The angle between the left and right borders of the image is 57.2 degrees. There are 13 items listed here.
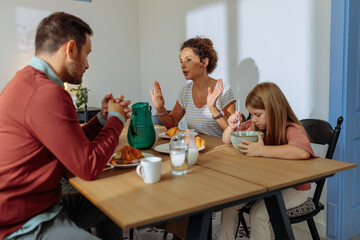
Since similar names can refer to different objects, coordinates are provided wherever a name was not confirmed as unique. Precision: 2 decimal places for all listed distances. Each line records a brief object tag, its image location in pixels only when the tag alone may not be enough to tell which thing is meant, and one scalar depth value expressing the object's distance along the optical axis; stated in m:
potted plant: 3.73
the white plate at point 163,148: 1.52
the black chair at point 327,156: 1.53
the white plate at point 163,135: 1.90
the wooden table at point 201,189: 0.87
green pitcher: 1.59
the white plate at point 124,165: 1.28
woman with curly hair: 2.21
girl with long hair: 1.37
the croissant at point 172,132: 1.85
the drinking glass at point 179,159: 1.15
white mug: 1.07
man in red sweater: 1.04
